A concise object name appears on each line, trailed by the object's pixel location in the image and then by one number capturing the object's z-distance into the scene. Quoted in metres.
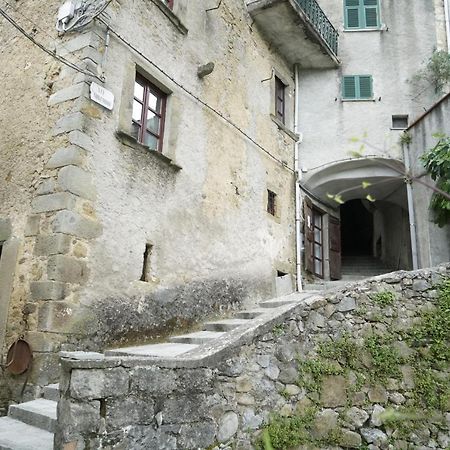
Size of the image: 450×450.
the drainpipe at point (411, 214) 8.29
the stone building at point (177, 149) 4.82
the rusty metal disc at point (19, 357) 4.46
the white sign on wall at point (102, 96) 5.14
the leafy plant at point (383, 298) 4.75
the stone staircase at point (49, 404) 3.35
